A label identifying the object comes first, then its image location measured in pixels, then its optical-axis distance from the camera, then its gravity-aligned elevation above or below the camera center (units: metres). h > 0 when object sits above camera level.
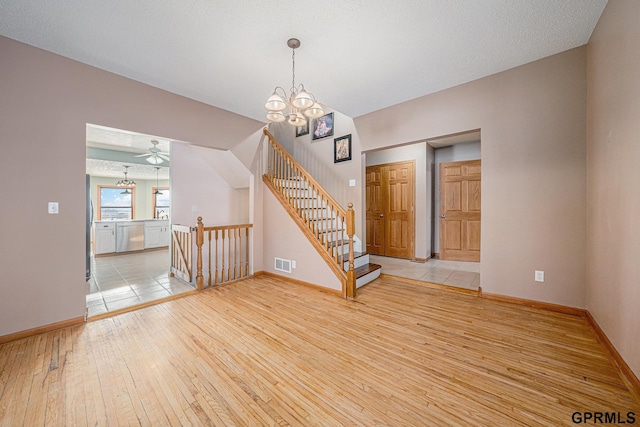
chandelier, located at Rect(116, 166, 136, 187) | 7.96 +1.11
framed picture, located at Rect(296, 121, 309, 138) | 5.48 +1.94
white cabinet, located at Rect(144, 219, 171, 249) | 7.02 -0.56
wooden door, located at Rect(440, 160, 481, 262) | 5.13 +0.08
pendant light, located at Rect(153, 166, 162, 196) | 8.77 +0.85
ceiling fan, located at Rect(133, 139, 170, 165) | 5.46 +1.39
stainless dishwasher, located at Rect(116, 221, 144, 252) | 6.48 -0.58
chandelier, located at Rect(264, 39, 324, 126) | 2.30 +1.08
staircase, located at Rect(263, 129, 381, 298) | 3.25 -0.06
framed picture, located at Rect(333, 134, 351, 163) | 4.61 +1.28
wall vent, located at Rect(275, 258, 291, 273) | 3.99 -0.85
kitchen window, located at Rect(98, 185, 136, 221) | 8.57 +0.46
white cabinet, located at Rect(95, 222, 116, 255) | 6.18 -0.59
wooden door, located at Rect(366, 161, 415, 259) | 5.34 +0.11
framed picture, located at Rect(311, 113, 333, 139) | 4.99 +1.86
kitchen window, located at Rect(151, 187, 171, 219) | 9.16 +0.56
